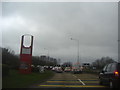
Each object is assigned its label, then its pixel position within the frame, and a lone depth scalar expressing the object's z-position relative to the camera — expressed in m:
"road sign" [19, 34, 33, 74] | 16.48
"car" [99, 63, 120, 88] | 6.24
